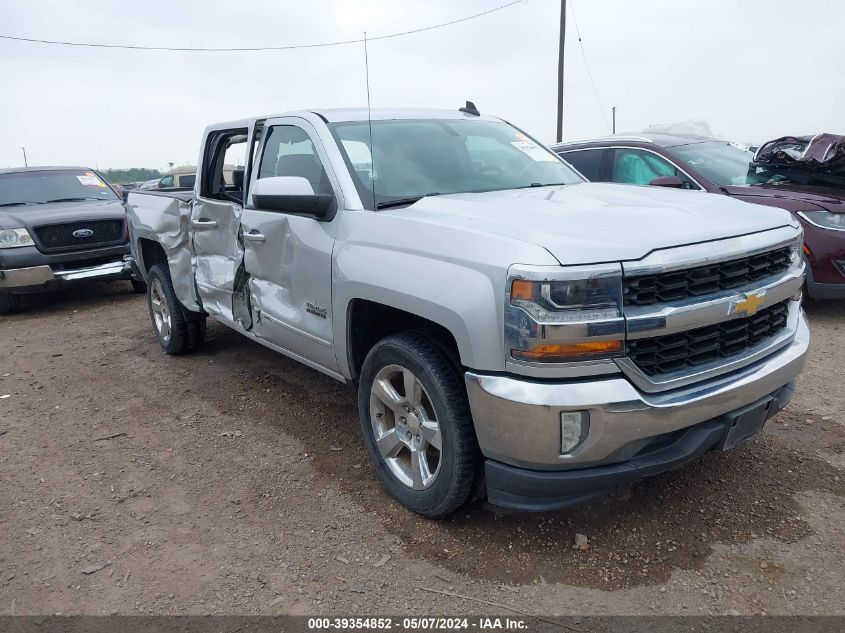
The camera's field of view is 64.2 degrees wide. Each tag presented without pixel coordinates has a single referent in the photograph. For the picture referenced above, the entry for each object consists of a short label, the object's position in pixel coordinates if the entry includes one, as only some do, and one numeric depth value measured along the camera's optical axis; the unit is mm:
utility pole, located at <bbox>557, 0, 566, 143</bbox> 20188
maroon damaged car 5730
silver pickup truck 2385
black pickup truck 8141
